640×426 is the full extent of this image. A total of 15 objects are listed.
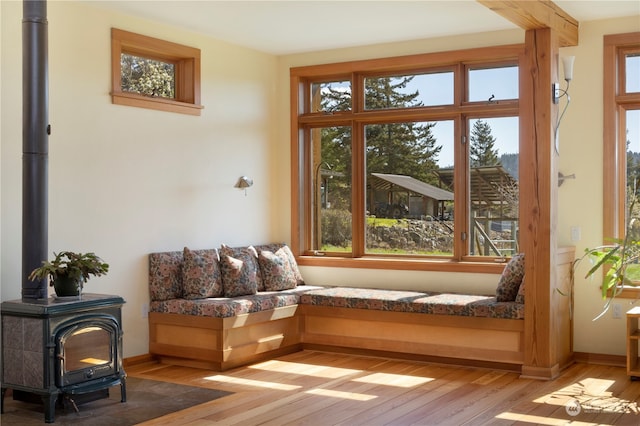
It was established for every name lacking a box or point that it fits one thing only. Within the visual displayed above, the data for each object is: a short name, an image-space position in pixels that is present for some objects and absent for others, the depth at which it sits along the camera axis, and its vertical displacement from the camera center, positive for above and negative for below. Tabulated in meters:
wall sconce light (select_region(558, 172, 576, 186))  6.09 +0.35
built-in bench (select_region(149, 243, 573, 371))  5.70 -0.82
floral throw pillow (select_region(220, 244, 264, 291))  6.46 -0.27
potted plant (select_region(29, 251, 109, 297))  4.54 -0.29
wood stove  4.36 -0.73
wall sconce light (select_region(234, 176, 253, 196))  6.86 +0.36
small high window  5.80 +1.23
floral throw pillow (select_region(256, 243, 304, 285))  7.04 -0.29
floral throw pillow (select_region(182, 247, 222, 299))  6.09 -0.43
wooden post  5.41 +0.10
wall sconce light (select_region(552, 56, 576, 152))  5.50 +1.03
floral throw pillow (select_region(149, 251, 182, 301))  6.01 -0.42
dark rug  4.38 -1.13
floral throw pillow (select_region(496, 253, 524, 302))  5.72 -0.45
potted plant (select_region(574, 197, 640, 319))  5.61 -0.37
